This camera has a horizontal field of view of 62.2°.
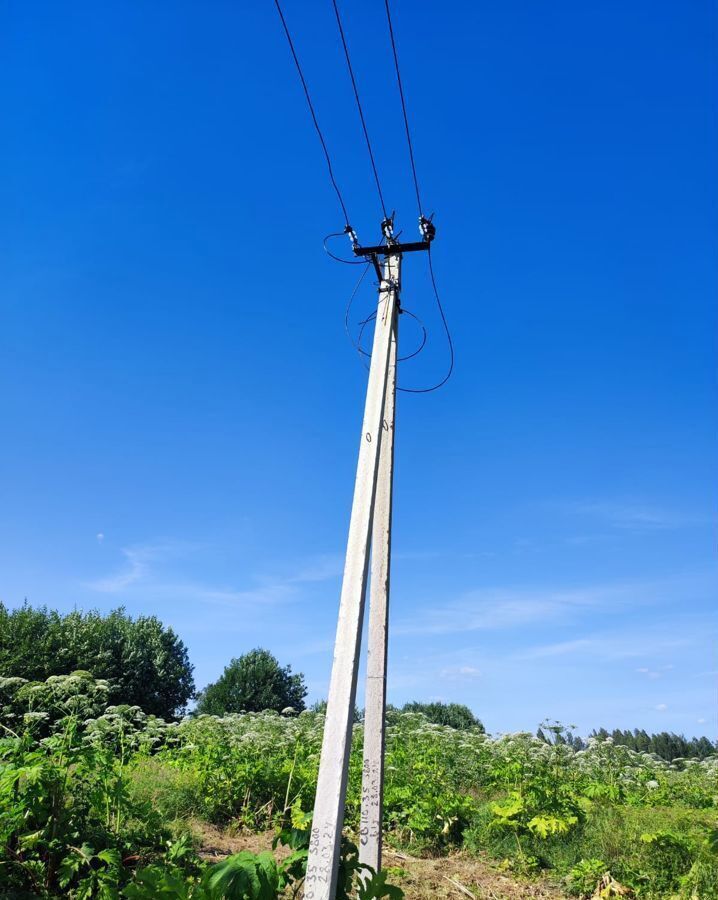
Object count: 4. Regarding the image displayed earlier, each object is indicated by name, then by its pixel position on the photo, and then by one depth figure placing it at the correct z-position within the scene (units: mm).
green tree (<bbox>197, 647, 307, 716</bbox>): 37812
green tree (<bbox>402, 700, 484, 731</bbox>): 40025
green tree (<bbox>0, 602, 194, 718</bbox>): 29047
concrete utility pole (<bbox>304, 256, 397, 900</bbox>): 3273
